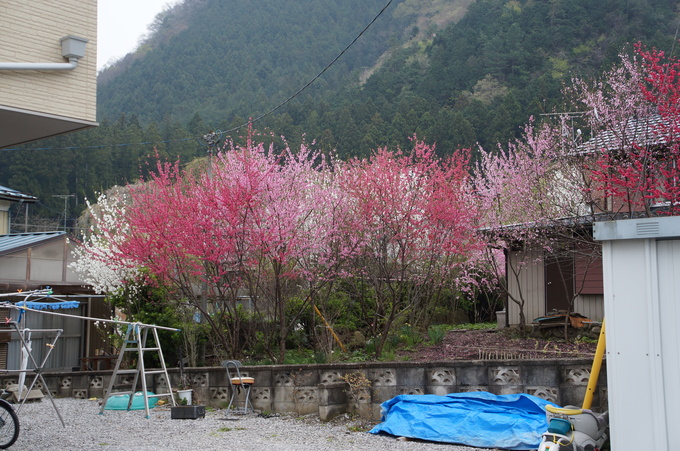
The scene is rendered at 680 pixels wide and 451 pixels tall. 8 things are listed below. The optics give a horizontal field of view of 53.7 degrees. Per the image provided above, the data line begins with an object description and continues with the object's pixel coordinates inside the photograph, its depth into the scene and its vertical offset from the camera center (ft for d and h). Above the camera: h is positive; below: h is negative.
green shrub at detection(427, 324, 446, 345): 41.73 -2.86
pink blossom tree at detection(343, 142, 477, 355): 39.70 +3.98
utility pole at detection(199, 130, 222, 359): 45.91 +9.66
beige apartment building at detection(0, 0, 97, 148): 24.43 +8.46
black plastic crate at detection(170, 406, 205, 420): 34.12 -6.16
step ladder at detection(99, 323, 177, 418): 33.53 -4.11
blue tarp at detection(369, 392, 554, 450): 25.57 -5.22
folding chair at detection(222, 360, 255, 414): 35.50 -4.82
